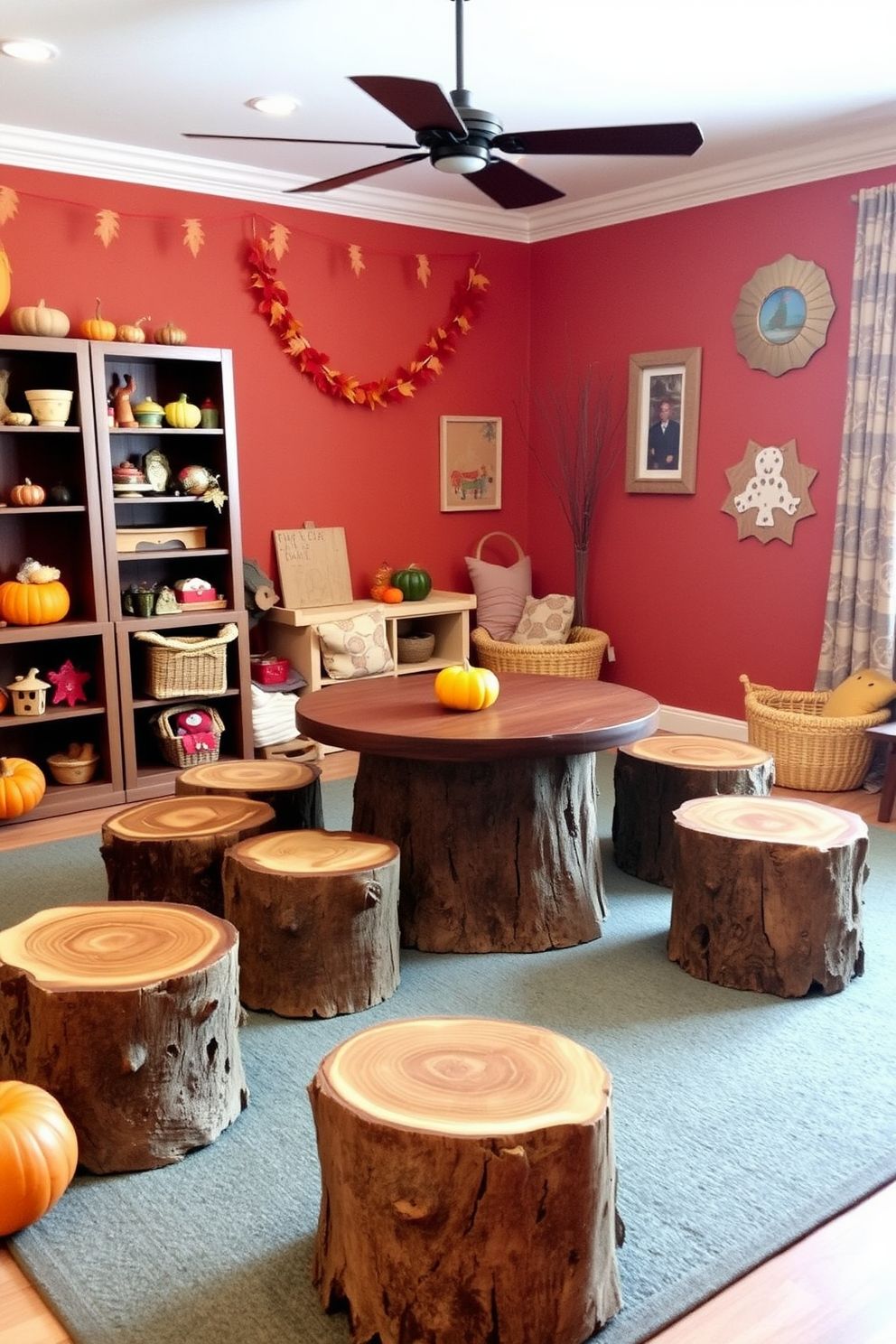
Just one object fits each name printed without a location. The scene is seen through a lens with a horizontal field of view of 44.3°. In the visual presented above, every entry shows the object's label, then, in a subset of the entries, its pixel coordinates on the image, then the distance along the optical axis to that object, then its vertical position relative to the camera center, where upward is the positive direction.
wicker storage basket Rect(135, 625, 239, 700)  4.57 -0.72
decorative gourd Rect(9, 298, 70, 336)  4.19 +0.64
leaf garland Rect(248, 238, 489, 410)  5.07 +0.72
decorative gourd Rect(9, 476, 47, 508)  4.24 -0.02
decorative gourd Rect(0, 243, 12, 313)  4.15 +0.77
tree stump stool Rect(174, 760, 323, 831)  3.26 -0.87
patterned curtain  4.42 +0.07
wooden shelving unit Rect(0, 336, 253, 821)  4.33 -0.22
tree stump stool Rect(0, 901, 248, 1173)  2.04 -1.02
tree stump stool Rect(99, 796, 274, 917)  2.90 -0.95
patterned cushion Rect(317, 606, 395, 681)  5.11 -0.72
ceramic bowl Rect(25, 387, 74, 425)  4.20 +0.32
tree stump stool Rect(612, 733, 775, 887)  3.43 -0.91
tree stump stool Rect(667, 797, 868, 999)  2.76 -1.03
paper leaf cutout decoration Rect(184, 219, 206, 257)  4.84 +1.11
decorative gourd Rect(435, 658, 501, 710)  3.11 -0.55
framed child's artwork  5.92 +0.16
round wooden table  3.00 -0.91
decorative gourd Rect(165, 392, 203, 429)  4.57 +0.32
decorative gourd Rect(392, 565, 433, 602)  5.57 -0.46
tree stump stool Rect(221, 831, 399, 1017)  2.60 -1.03
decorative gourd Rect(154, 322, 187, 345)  4.55 +0.63
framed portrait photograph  5.30 +0.34
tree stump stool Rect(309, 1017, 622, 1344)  1.58 -1.02
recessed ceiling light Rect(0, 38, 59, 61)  3.40 +1.36
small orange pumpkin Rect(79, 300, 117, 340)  4.34 +0.63
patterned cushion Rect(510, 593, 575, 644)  5.77 -0.68
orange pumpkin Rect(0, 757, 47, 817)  4.09 -1.10
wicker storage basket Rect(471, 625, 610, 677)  5.51 -0.82
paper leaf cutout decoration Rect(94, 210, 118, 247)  4.61 +1.09
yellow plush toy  4.45 -0.81
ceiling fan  2.53 +0.87
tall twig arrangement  5.77 +0.25
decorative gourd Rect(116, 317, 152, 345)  4.43 +0.62
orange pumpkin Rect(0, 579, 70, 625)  4.27 -0.43
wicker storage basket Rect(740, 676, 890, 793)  4.43 -1.03
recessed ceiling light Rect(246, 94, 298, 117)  4.02 +1.41
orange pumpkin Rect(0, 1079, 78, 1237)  1.88 -1.14
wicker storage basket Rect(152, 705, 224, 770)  4.66 -1.06
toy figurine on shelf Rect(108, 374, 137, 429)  4.46 +0.33
